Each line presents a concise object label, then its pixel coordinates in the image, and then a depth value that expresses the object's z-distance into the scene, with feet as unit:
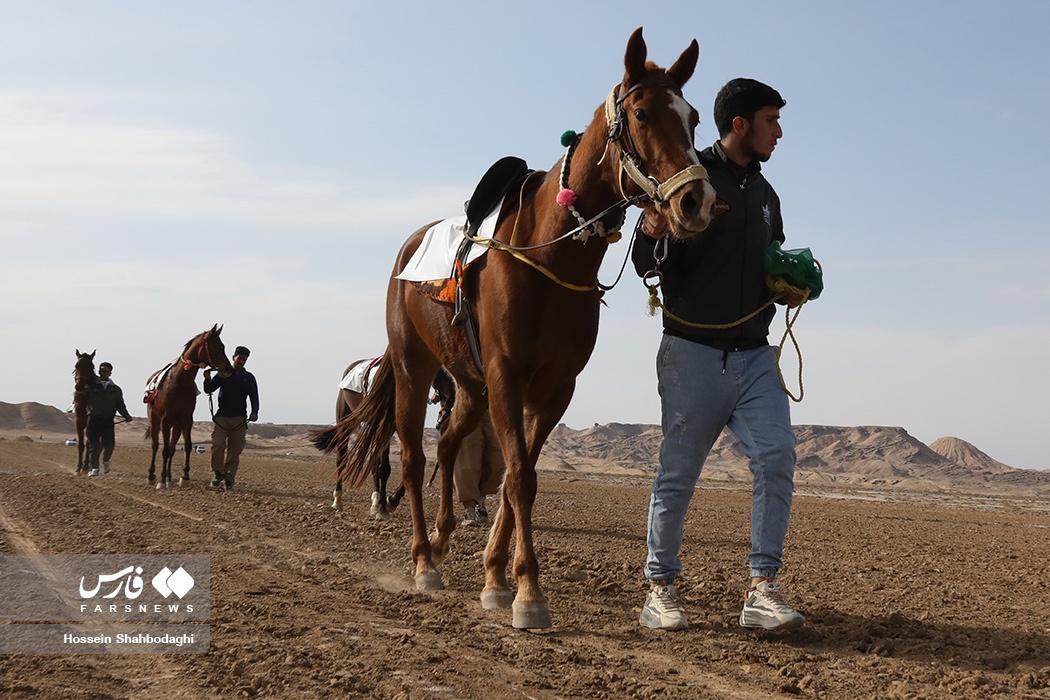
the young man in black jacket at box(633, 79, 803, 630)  15.58
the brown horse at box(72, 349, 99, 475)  65.77
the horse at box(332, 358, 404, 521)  35.55
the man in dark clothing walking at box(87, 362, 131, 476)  63.10
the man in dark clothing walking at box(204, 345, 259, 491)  51.44
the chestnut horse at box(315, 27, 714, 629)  14.99
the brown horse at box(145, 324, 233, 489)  54.25
